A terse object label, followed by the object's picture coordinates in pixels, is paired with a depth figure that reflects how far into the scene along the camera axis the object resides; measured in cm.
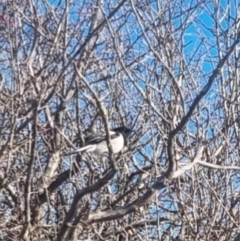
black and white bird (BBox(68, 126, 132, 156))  702
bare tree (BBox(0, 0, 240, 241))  686
